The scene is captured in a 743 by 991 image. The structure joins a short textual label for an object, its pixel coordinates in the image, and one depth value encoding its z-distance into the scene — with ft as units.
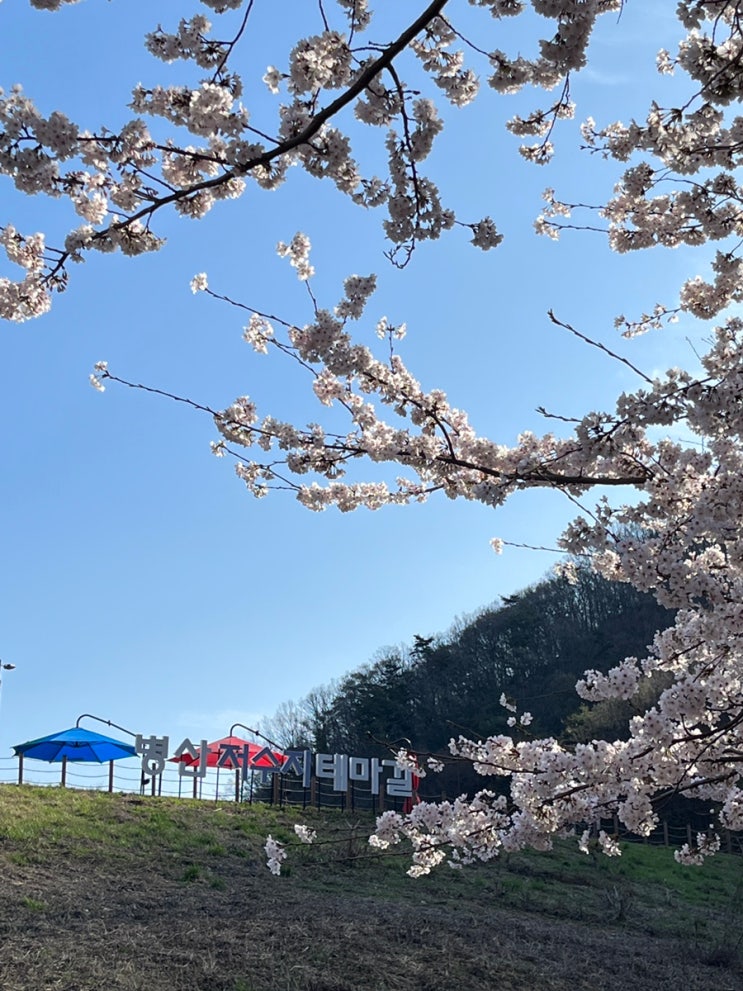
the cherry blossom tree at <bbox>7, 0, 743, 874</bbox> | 9.34
